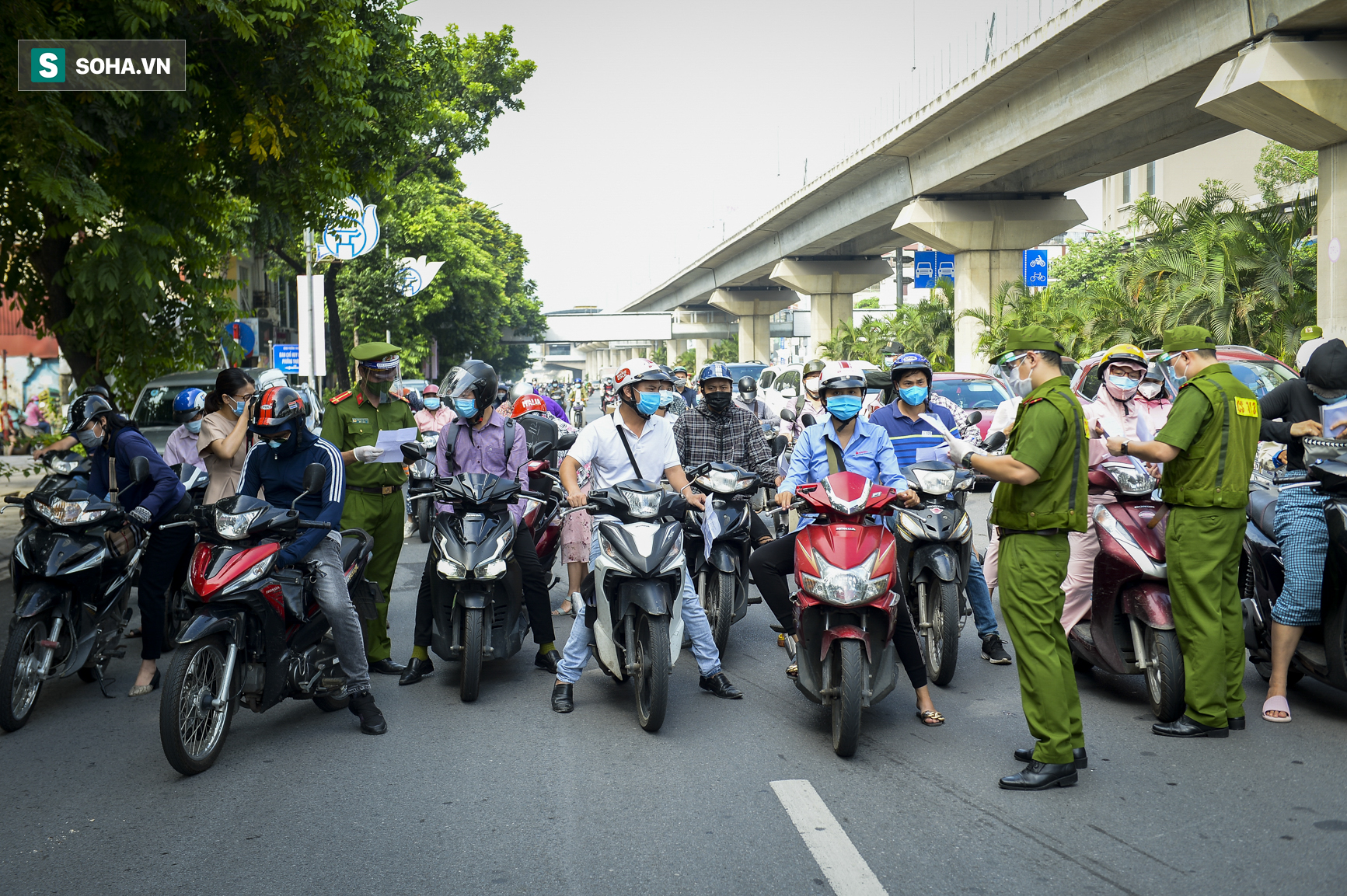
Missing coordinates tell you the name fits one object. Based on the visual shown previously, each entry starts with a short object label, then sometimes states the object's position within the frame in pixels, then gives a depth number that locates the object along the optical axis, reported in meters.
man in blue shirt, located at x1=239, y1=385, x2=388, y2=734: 6.07
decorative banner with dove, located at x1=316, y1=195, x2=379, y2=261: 19.91
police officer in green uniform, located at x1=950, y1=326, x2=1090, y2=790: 5.16
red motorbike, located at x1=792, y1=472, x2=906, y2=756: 5.51
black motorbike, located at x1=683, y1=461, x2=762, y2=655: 7.59
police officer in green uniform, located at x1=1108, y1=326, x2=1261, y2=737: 5.67
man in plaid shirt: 8.45
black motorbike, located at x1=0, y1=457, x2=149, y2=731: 6.26
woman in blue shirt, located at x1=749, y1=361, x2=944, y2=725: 6.46
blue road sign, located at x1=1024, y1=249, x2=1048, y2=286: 34.56
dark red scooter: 5.93
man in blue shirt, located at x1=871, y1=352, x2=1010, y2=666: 7.63
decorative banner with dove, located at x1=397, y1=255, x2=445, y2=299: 29.17
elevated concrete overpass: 17.69
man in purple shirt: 7.25
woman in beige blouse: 6.82
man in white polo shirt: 6.63
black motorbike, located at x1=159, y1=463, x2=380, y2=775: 5.36
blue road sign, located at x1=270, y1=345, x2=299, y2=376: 22.95
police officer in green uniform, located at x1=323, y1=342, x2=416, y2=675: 7.29
